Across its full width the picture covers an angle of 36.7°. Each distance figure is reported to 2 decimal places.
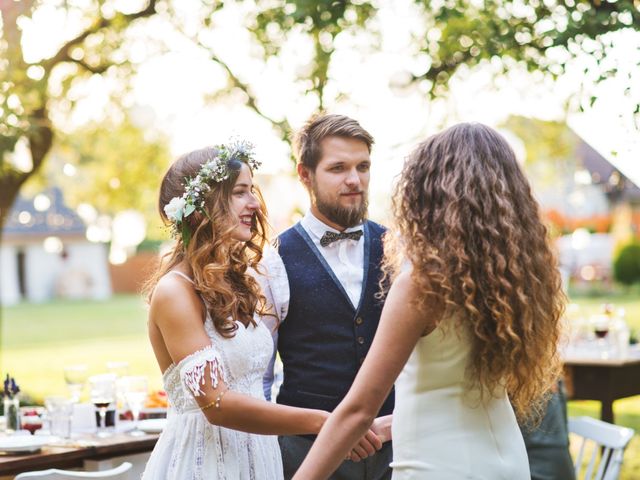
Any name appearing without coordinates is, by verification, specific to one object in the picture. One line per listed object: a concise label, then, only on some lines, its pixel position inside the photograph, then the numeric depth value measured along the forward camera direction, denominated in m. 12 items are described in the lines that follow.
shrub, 28.80
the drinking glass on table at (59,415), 4.26
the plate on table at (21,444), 3.88
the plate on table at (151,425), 4.34
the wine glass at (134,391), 4.46
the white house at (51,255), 45.62
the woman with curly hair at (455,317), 2.13
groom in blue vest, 3.49
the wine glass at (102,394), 4.41
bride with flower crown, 2.68
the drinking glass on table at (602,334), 7.13
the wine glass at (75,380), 4.54
